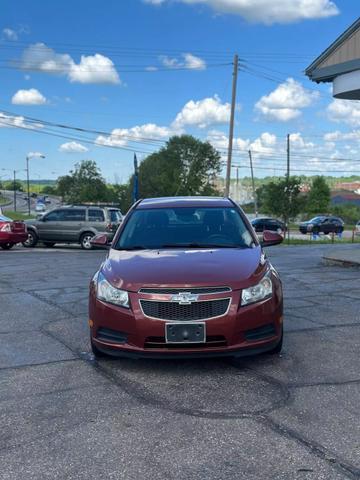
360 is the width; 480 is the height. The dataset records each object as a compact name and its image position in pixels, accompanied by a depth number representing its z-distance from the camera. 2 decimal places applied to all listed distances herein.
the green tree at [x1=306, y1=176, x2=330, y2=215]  83.31
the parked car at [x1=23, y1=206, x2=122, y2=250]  21.73
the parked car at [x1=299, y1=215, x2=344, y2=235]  51.41
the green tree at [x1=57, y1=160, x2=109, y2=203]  90.81
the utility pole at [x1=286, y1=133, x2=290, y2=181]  54.47
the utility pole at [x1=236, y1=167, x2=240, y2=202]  126.10
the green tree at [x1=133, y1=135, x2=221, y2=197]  89.69
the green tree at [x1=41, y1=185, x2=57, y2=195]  178.95
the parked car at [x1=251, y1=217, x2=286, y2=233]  50.82
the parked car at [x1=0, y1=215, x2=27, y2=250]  19.86
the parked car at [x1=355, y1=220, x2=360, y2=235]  42.86
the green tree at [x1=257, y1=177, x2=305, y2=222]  45.59
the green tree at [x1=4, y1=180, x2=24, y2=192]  187.74
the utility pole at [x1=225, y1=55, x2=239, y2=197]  32.84
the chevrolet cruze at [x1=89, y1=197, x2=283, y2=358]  4.62
